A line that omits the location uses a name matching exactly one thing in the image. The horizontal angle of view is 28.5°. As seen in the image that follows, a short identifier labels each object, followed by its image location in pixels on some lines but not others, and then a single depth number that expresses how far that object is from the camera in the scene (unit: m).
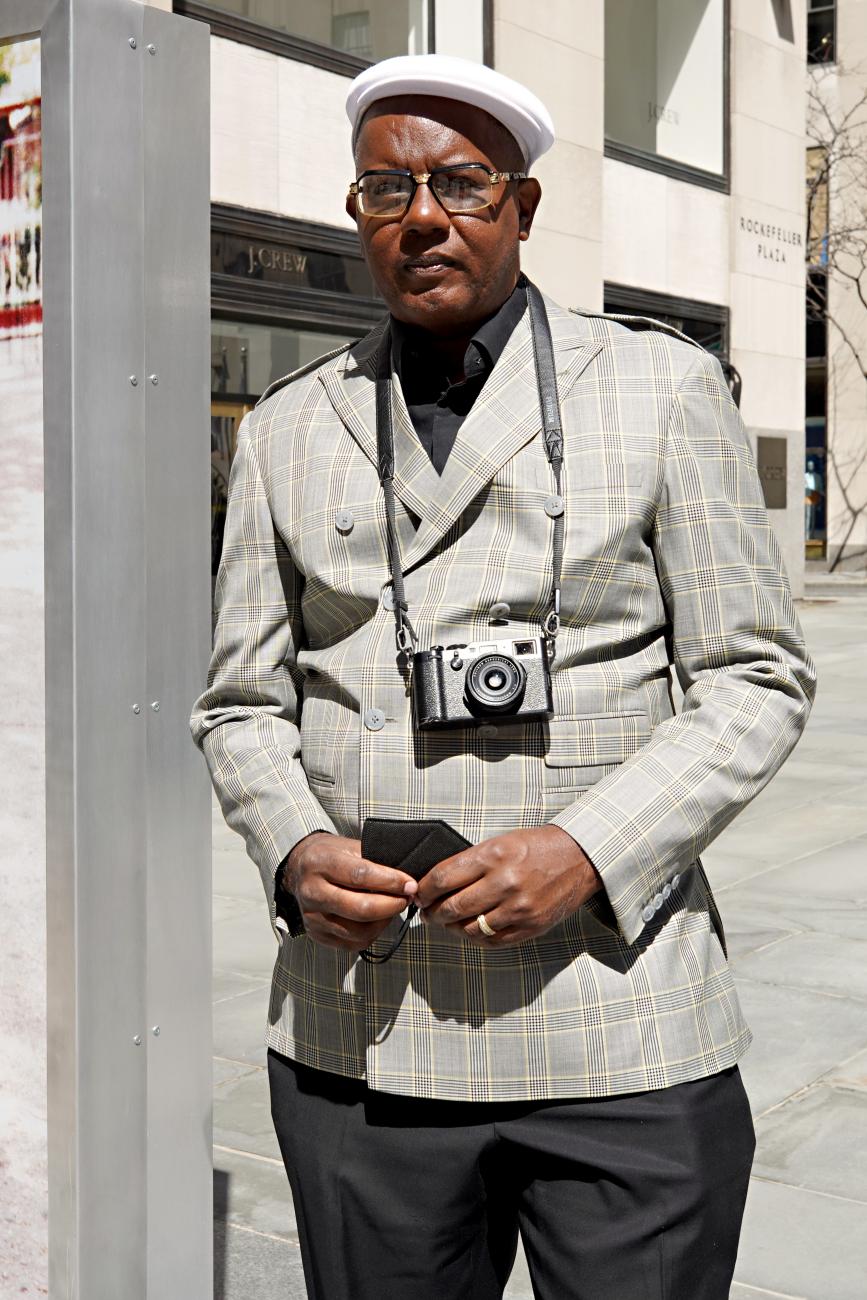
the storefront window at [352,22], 12.48
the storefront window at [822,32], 30.03
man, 1.91
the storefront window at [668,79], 17.53
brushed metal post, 2.66
